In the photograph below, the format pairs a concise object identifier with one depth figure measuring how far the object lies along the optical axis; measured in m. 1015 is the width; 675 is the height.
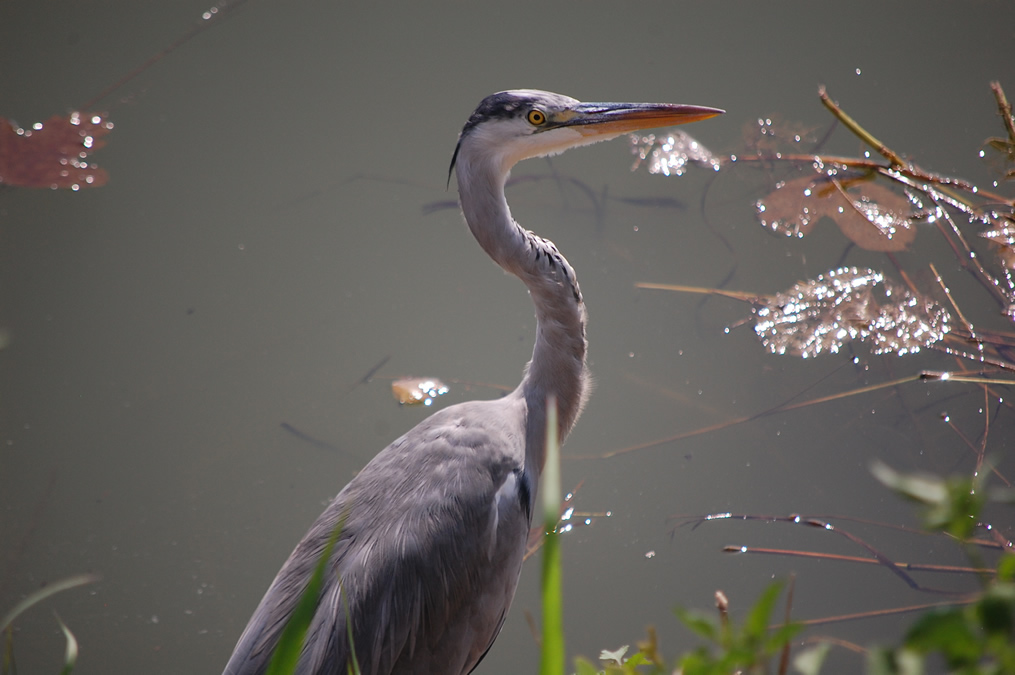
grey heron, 10.72
